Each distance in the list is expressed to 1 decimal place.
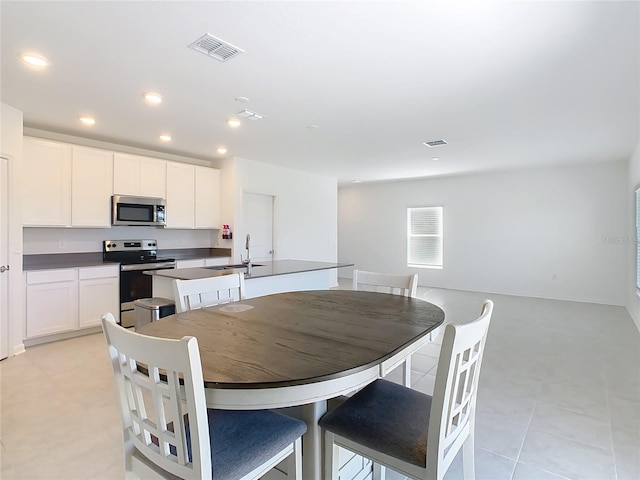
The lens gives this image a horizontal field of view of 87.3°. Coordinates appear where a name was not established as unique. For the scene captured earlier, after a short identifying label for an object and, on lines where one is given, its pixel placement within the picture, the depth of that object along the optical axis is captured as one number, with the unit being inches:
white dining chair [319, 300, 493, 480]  43.3
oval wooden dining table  40.3
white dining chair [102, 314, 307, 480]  36.4
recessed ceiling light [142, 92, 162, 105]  121.0
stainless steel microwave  177.0
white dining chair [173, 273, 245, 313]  78.7
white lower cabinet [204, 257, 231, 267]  212.0
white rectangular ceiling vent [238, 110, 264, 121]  139.2
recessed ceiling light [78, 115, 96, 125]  146.4
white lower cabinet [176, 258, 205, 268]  196.7
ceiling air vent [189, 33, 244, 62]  86.5
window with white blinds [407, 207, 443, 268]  315.0
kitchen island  125.4
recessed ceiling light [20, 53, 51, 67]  94.8
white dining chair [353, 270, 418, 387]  92.7
